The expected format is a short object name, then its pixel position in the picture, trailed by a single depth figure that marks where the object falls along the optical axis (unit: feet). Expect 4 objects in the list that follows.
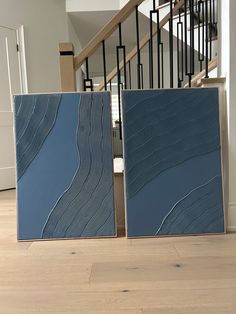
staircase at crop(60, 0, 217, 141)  6.66
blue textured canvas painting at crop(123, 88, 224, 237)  5.86
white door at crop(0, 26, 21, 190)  11.53
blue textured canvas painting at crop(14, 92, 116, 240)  5.91
